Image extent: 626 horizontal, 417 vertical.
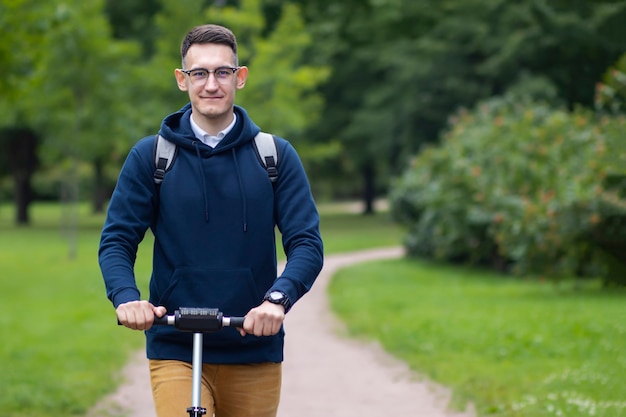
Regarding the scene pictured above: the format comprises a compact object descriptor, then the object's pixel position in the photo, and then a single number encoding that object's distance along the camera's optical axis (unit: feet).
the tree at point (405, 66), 113.80
